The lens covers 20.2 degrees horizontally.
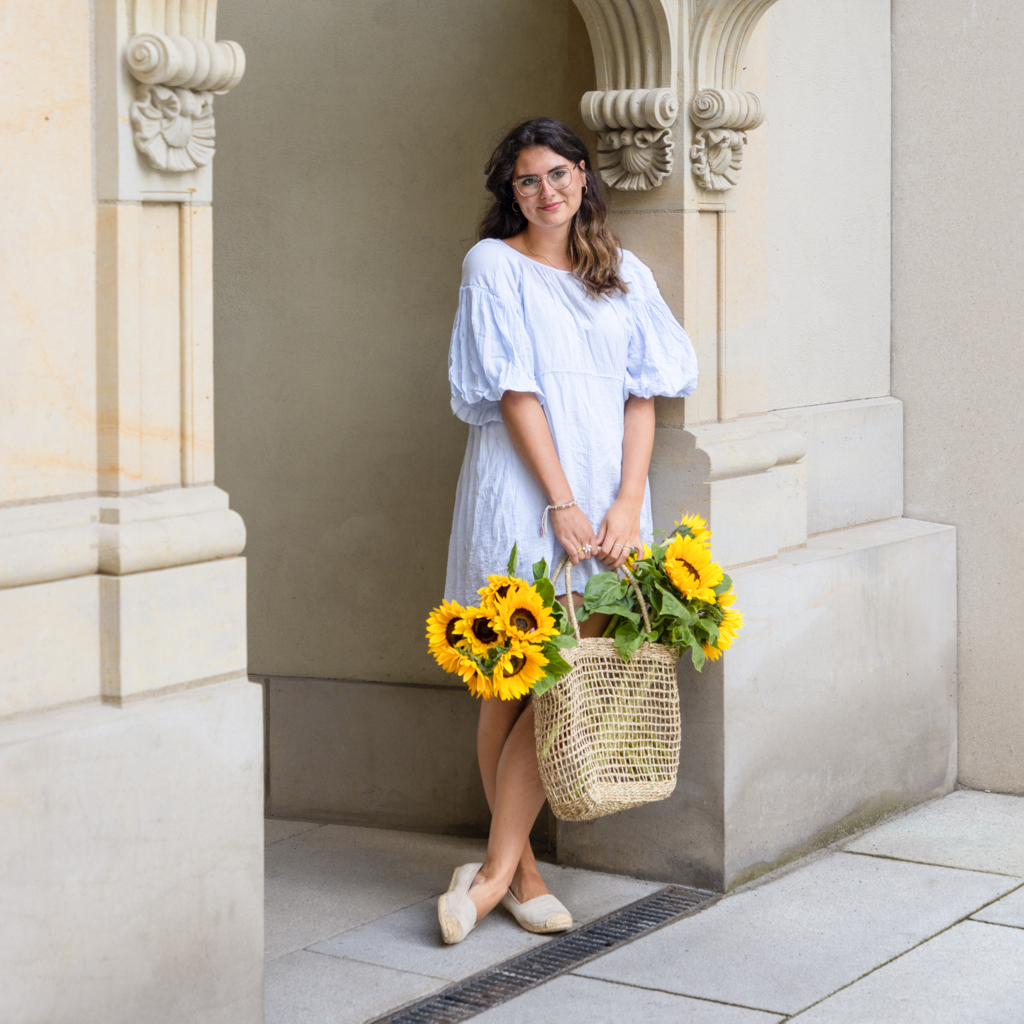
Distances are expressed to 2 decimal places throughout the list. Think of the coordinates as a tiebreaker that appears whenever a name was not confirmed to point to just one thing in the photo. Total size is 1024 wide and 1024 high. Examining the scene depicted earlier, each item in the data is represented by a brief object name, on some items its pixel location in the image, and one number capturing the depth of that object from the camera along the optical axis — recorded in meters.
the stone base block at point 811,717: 7.94
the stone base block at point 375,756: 9.19
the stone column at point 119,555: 5.21
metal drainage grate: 6.47
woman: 6.99
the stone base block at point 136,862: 5.14
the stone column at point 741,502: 7.73
